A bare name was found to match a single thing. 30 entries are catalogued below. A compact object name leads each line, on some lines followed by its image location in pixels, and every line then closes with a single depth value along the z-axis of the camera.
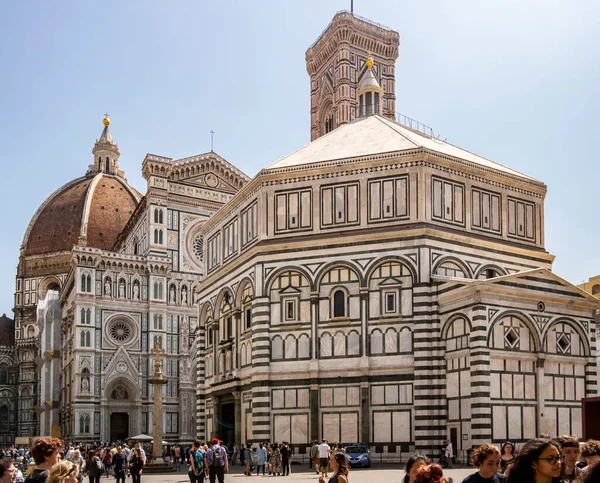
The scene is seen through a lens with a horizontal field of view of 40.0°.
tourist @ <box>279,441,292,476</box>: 31.47
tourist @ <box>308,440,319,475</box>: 30.77
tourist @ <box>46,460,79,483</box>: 7.23
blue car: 32.47
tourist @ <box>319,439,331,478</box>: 28.84
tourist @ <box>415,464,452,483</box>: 6.89
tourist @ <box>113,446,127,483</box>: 25.76
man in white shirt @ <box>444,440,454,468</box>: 31.66
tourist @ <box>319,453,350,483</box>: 9.99
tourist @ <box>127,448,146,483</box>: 24.16
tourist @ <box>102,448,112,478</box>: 34.91
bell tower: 82.06
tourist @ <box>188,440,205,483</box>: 21.47
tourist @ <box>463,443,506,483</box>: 7.82
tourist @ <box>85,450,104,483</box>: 23.95
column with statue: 35.78
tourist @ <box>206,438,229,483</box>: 22.59
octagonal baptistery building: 33.53
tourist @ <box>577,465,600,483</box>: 4.94
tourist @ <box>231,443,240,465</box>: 38.93
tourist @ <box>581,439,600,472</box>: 8.99
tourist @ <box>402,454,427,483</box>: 8.10
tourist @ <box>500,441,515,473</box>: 12.34
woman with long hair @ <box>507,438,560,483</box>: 6.66
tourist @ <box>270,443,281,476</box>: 32.28
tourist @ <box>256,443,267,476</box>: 31.97
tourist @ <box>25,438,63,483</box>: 8.16
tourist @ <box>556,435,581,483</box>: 9.06
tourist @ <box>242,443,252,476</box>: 32.06
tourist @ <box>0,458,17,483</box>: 8.06
